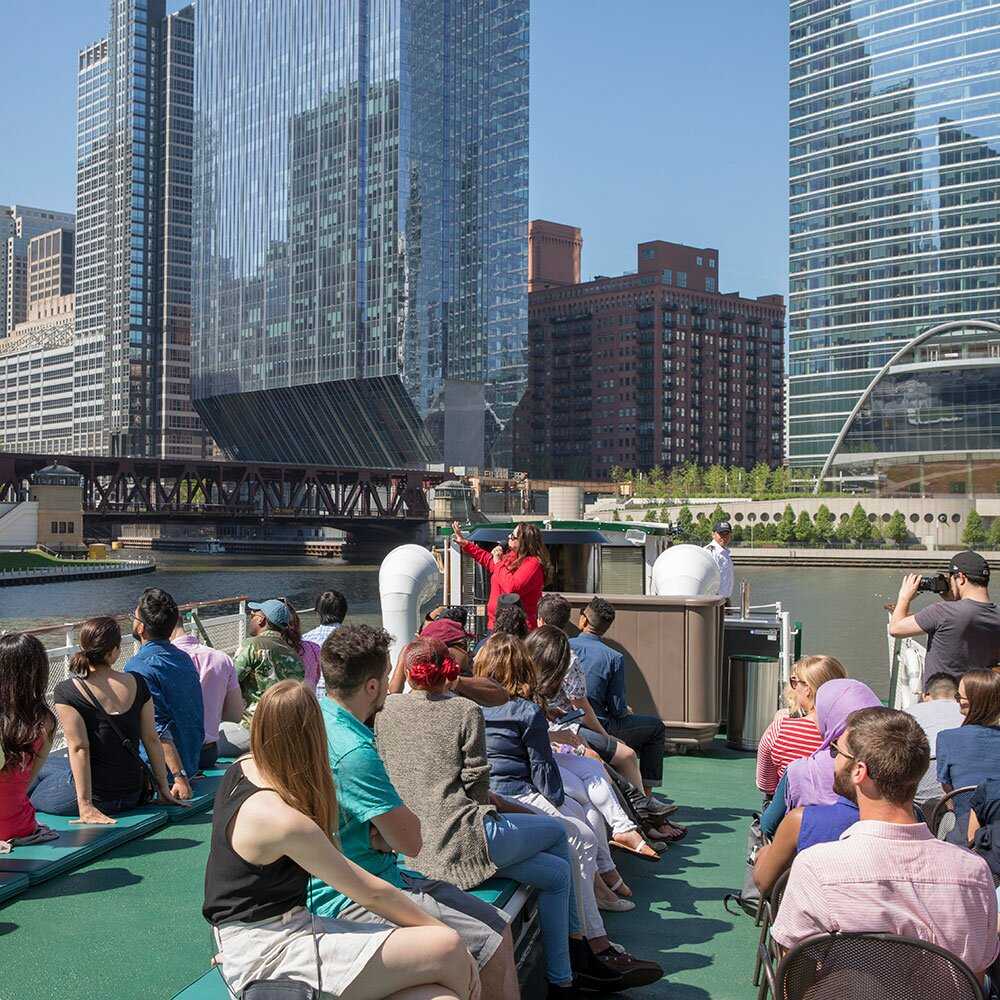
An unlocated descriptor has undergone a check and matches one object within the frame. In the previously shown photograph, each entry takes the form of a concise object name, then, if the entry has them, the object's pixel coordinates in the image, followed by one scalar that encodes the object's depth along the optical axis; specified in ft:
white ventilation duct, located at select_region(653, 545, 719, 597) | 41.81
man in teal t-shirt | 14.78
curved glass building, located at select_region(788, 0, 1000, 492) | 407.44
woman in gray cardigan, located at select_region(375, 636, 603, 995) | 17.28
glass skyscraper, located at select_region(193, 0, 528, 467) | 424.05
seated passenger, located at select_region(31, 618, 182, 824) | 23.90
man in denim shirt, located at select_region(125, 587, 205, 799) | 26.53
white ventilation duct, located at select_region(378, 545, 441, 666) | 44.45
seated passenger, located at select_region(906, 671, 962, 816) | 21.29
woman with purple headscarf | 19.04
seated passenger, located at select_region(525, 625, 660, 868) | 22.43
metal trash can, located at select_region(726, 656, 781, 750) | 38.93
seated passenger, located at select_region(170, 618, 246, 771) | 29.76
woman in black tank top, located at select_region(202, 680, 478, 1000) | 12.76
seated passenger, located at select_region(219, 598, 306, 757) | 30.07
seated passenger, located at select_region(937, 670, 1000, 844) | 17.81
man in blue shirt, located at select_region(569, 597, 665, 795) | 27.96
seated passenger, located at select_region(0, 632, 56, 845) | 20.54
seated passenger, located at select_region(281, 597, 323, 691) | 30.50
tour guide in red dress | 35.58
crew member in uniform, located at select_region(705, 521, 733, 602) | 42.65
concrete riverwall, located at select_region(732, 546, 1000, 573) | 332.45
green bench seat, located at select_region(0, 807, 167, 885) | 21.67
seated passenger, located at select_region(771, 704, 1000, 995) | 13.15
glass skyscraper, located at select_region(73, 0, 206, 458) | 613.11
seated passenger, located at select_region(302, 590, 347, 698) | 31.89
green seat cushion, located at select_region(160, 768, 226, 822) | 26.11
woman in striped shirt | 22.62
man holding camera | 27.68
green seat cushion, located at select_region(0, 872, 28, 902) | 20.57
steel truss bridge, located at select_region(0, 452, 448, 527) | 323.98
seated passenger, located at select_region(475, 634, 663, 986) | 20.29
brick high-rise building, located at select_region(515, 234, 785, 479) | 580.71
